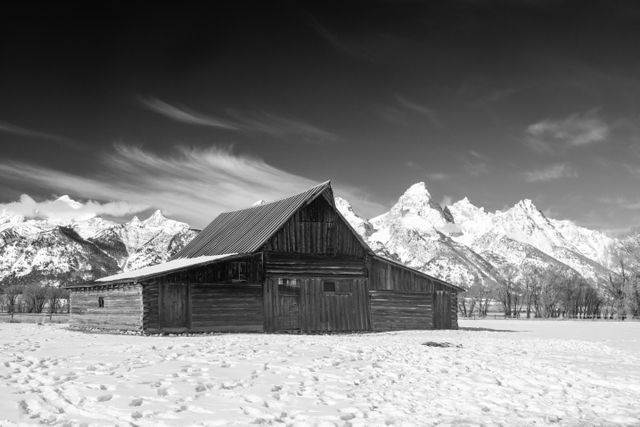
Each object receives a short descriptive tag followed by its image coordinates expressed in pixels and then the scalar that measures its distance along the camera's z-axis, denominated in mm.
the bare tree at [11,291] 116319
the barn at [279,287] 31891
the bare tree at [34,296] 111688
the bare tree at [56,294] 118938
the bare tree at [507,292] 106062
